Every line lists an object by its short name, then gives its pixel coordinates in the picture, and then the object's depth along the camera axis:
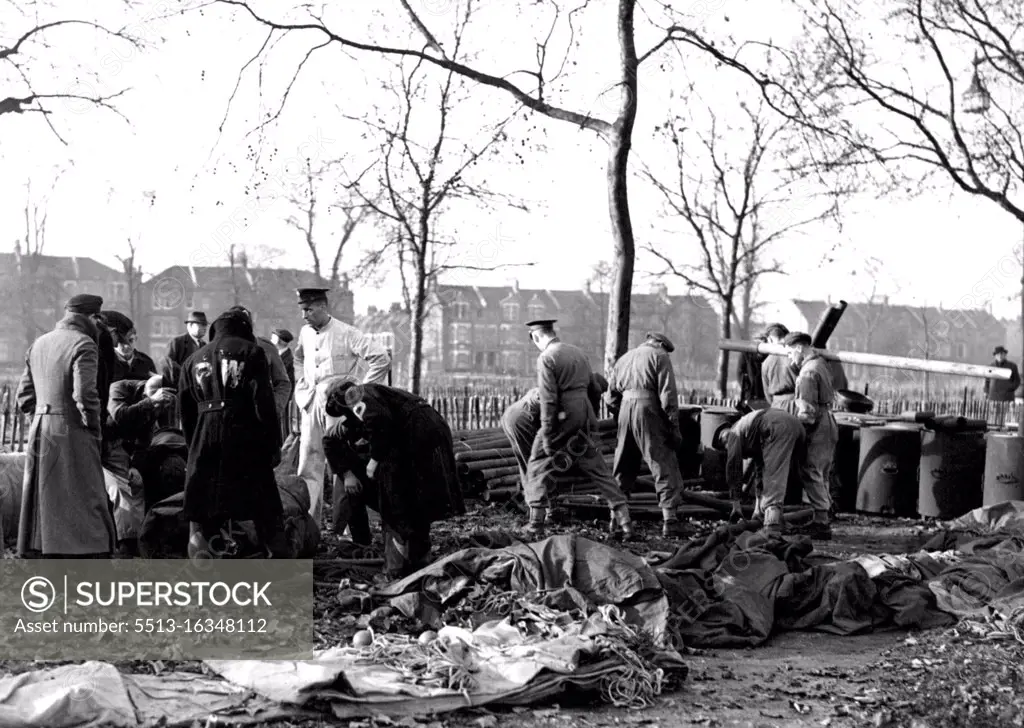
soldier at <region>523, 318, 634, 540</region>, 10.62
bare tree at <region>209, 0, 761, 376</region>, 15.00
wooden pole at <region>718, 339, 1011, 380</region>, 13.29
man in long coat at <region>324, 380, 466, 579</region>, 7.58
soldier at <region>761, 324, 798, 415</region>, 12.30
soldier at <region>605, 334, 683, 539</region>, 10.82
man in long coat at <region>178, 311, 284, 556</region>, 7.39
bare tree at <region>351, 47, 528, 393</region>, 19.97
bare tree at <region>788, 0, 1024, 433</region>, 20.27
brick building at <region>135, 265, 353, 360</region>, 60.72
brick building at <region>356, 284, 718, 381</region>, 69.25
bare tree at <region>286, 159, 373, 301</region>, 19.74
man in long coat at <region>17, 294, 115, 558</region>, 7.47
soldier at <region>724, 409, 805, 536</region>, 10.77
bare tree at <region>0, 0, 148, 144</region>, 17.62
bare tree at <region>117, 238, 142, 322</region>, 41.94
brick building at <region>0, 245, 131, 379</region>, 54.25
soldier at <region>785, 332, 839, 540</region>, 11.02
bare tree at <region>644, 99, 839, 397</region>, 25.30
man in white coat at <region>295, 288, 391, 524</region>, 9.44
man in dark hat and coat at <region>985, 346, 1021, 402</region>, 23.56
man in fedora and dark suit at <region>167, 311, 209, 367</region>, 11.34
